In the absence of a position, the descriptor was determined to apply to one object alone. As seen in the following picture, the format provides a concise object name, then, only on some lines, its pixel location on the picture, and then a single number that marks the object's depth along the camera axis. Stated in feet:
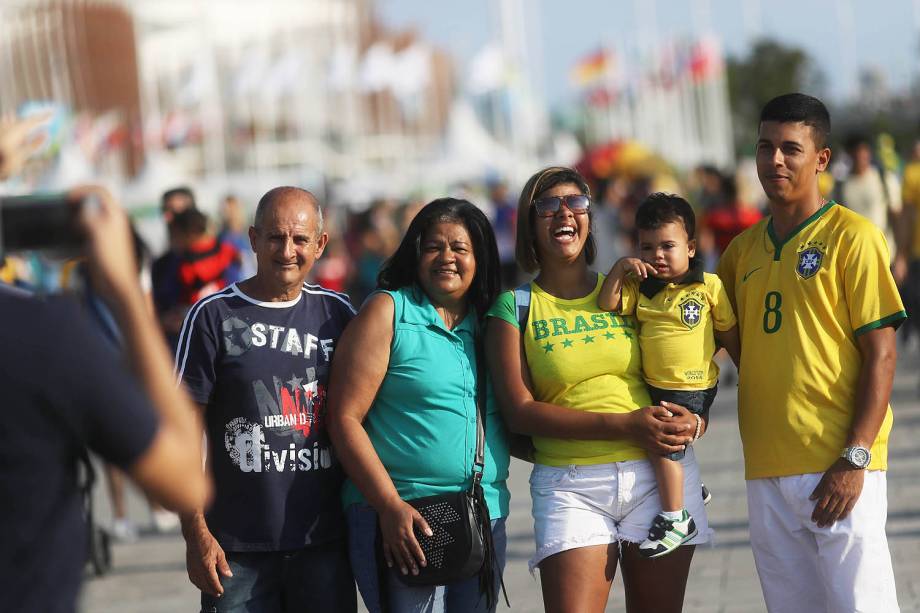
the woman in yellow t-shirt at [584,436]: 28.73
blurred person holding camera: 16.96
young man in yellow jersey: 27.78
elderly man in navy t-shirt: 28.43
